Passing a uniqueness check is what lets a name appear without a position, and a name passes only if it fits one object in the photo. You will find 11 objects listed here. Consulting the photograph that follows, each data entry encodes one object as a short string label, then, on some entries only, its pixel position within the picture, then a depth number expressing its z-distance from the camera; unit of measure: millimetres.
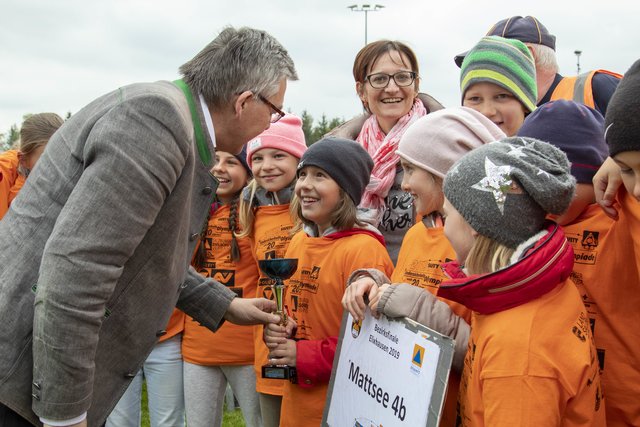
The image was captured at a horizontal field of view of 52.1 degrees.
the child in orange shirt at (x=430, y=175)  2799
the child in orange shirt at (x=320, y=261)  3232
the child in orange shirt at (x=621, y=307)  2197
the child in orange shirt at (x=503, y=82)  3393
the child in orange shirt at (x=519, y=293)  1945
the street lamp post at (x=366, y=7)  26281
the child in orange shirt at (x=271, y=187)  4215
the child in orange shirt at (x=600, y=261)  2316
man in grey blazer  2000
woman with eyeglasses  3770
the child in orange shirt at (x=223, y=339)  4309
